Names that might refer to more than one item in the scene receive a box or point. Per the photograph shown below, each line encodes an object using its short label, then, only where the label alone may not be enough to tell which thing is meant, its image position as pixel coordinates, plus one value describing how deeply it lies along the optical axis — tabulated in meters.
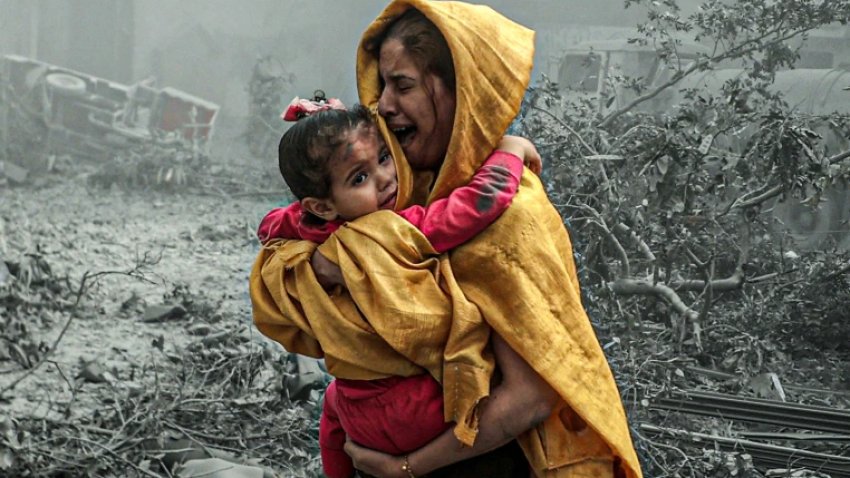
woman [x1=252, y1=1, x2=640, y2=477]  1.59
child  1.59
